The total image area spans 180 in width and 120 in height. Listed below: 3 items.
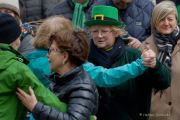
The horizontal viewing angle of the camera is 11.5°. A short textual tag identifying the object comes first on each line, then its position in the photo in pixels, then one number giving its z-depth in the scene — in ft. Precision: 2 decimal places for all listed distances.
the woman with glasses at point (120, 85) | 24.37
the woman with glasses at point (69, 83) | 16.76
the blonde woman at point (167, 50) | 27.76
